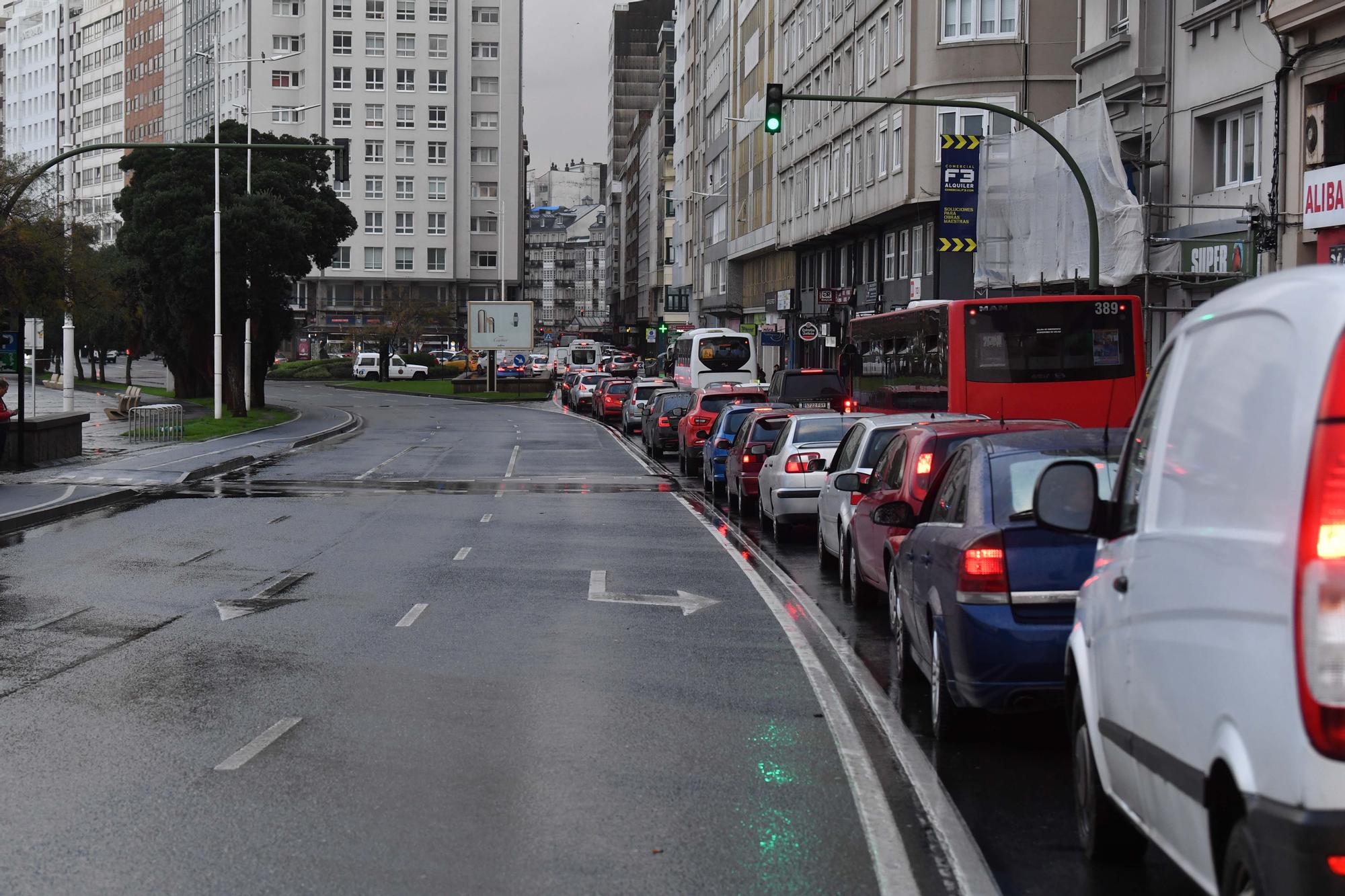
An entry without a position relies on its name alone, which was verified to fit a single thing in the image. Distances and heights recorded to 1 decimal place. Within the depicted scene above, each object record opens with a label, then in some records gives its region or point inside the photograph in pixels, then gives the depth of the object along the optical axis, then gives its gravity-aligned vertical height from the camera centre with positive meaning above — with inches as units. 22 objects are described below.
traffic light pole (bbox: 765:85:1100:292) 943.0 +118.2
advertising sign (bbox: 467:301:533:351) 3631.9 +94.6
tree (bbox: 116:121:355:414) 2201.0 +162.9
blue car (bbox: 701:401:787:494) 1089.4 -41.3
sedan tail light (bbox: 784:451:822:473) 778.2 -40.2
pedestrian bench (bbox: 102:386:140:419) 1996.8 -46.6
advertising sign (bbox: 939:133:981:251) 1568.7 +167.1
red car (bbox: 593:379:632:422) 2353.6 -35.1
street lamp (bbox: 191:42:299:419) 1985.7 +2.8
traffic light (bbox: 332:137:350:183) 1259.8 +150.5
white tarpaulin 1224.2 +138.1
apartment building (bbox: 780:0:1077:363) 1817.2 +304.6
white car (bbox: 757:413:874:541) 773.9 -42.0
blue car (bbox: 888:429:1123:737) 304.8 -38.3
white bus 2210.9 +18.7
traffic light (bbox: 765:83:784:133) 1050.9 +163.7
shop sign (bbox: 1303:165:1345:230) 883.4 +94.9
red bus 953.5 +11.0
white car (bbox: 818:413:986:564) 639.1 -32.3
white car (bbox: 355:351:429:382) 4234.7 +1.0
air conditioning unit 922.1 +132.1
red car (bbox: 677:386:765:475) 1305.4 -33.6
